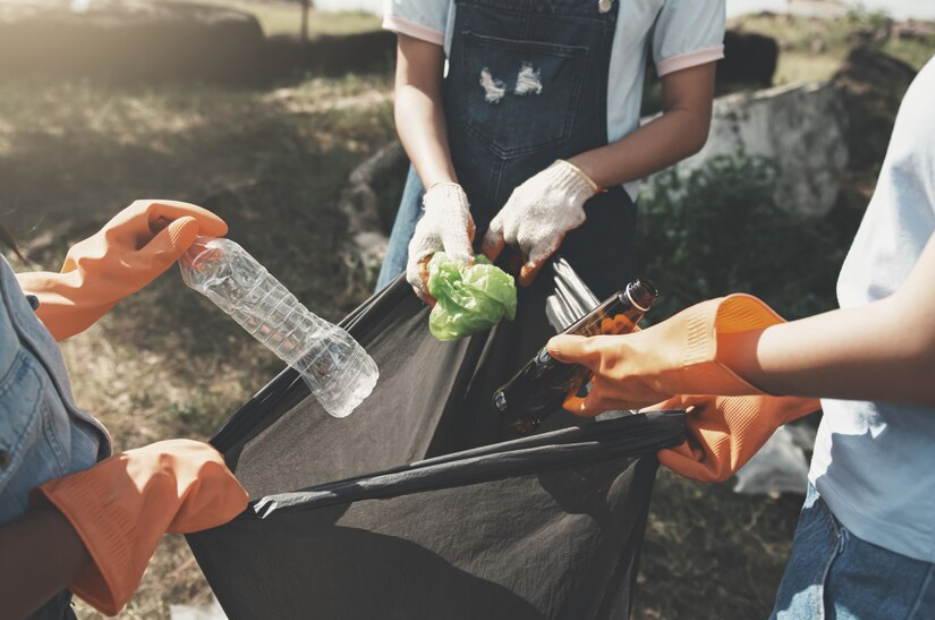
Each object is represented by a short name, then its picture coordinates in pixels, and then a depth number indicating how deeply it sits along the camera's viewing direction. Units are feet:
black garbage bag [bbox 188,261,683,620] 3.40
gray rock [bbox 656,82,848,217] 13.41
